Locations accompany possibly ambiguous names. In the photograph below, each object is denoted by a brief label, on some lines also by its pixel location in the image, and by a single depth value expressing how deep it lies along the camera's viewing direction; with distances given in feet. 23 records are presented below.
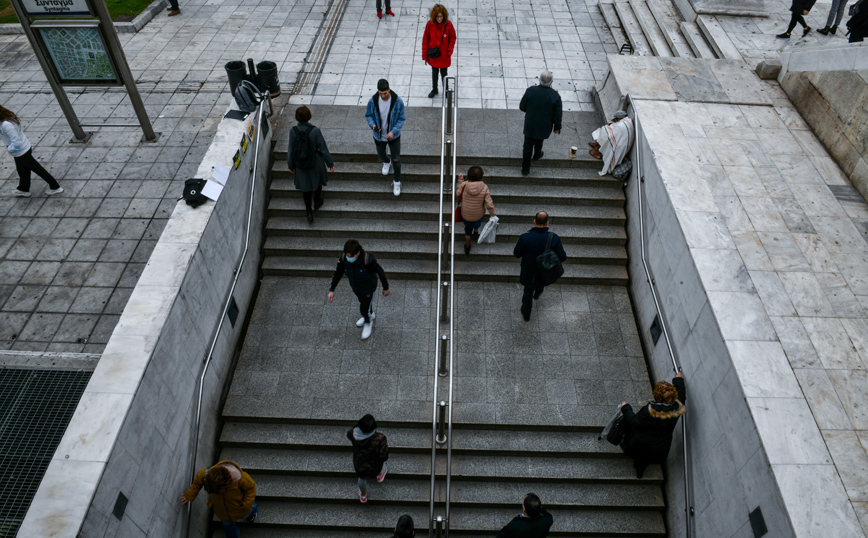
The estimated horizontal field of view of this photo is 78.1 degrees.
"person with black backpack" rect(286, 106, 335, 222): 25.11
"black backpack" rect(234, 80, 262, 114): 27.37
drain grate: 16.88
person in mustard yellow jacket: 17.71
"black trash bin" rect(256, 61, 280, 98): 30.71
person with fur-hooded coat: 18.89
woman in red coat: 31.09
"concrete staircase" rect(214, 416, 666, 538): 21.35
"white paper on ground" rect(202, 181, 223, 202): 23.00
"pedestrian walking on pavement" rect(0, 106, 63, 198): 25.45
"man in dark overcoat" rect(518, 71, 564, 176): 26.43
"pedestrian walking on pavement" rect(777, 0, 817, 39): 34.88
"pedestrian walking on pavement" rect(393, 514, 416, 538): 16.76
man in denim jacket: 26.37
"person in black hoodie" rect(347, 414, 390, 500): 18.62
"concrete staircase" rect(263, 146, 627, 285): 27.99
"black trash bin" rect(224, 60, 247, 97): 29.76
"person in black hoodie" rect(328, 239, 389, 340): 21.71
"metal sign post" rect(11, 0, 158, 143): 27.14
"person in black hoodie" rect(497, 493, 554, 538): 16.72
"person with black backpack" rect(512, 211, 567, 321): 22.49
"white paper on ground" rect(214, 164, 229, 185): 23.81
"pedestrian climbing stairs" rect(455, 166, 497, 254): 24.99
